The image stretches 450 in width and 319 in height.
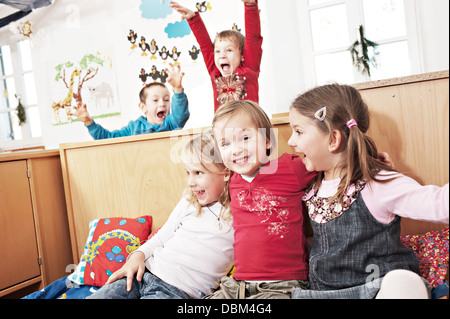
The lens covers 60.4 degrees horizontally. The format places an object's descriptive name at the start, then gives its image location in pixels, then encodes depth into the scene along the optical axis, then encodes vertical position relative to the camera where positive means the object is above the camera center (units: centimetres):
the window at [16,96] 198 +40
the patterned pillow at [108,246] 116 -28
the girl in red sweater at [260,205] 82 -15
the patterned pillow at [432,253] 77 -28
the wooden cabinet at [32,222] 129 -20
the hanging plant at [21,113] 221 +31
